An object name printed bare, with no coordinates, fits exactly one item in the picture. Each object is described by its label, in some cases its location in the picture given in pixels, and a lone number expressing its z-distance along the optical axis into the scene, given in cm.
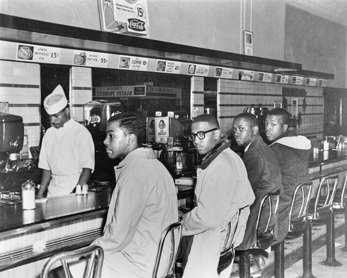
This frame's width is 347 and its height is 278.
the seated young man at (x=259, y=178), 319
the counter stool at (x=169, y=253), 229
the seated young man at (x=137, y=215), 222
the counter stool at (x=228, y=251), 265
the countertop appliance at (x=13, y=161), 327
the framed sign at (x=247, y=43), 860
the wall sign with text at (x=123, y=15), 539
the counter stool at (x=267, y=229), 304
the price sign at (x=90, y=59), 526
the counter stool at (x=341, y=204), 448
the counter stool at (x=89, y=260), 189
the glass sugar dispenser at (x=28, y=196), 297
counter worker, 407
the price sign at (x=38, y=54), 470
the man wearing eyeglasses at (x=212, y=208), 245
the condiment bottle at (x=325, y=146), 689
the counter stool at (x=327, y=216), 406
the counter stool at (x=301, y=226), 354
